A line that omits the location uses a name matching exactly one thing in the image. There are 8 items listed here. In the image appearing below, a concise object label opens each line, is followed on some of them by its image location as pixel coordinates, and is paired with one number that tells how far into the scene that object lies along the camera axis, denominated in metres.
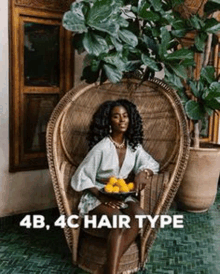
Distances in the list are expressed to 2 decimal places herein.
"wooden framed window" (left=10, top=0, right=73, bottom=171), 3.11
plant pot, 3.53
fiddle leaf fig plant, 2.46
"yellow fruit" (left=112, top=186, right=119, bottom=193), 2.36
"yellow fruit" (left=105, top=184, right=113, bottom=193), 2.36
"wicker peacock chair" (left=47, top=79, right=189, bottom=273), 2.52
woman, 2.41
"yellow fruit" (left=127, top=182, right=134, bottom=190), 2.43
